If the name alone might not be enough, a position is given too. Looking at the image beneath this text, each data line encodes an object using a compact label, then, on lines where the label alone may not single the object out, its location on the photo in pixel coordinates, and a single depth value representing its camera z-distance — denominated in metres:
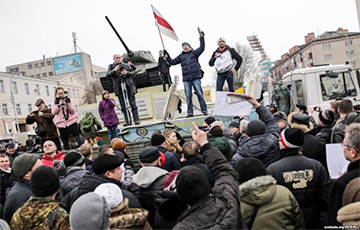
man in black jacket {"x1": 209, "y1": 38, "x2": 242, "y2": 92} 8.88
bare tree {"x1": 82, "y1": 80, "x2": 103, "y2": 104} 48.41
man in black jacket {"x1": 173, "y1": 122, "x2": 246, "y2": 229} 2.09
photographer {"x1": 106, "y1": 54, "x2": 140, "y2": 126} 8.47
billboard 71.62
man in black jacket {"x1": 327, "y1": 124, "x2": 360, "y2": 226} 2.39
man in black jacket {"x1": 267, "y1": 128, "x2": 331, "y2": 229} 2.97
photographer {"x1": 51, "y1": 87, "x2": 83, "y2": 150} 7.29
